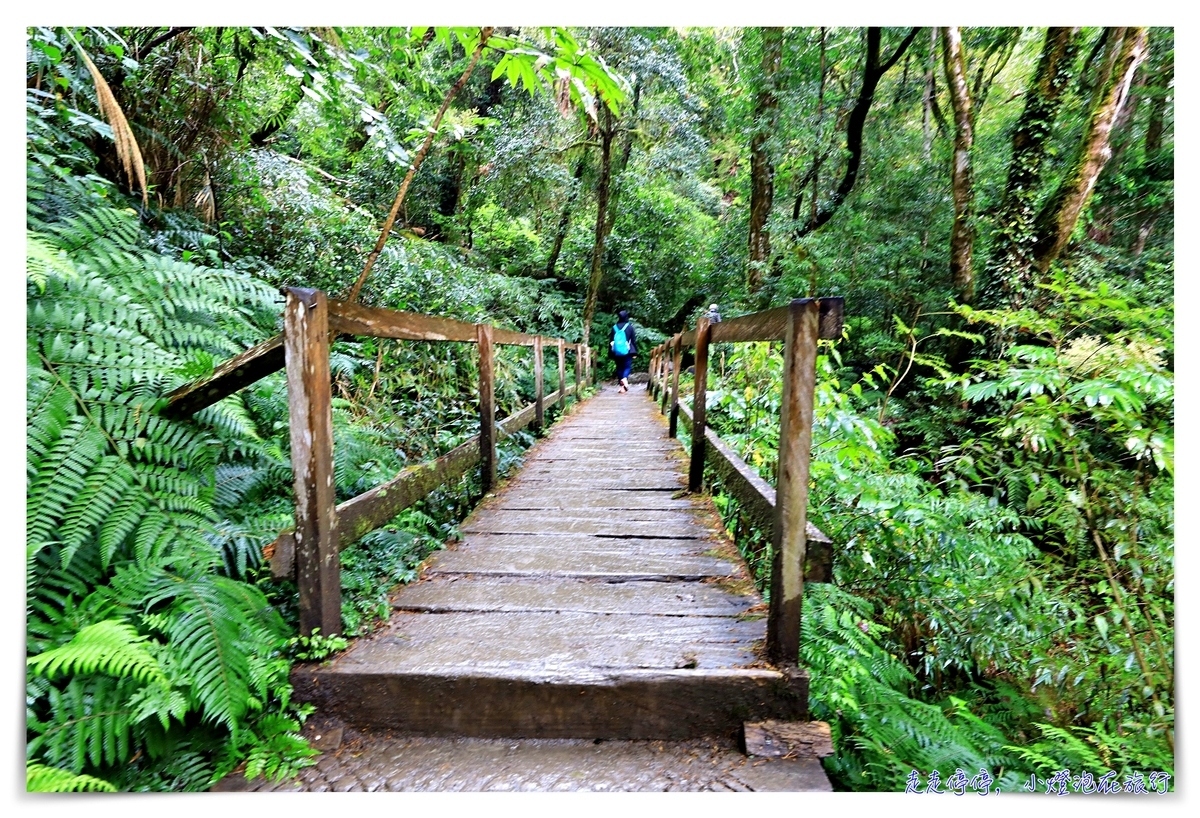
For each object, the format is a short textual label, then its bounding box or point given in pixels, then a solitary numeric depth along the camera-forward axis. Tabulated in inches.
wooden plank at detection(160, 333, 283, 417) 70.4
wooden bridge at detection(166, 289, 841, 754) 67.5
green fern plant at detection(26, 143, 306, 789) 55.2
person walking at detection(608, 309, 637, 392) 442.6
